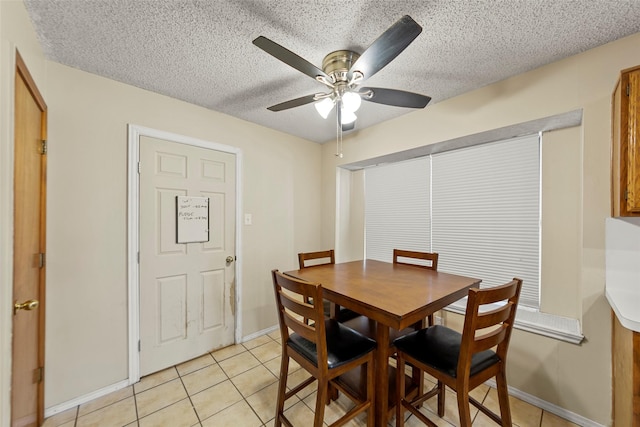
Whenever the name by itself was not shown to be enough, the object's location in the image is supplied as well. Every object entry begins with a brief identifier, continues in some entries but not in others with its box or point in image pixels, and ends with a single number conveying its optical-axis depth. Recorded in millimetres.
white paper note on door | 2201
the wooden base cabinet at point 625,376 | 1094
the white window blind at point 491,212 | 1977
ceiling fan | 1041
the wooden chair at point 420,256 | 1975
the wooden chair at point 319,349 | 1227
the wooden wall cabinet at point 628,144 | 1190
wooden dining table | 1172
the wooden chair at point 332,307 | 1996
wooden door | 1193
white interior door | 2043
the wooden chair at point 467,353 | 1138
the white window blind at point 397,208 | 2670
